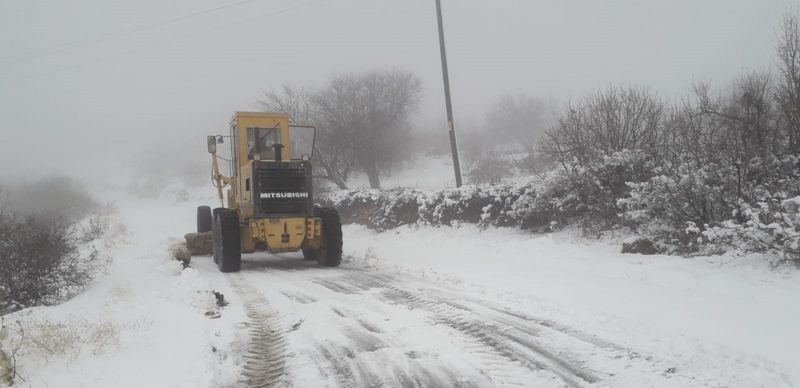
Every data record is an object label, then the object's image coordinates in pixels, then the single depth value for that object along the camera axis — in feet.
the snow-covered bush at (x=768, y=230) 21.85
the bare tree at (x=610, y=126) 38.96
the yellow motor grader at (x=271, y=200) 33.83
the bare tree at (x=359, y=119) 101.65
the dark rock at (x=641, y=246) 30.37
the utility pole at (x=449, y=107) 60.49
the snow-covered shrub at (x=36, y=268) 28.89
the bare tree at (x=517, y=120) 163.87
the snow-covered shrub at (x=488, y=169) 91.71
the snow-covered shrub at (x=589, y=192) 36.06
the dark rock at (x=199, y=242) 45.47
